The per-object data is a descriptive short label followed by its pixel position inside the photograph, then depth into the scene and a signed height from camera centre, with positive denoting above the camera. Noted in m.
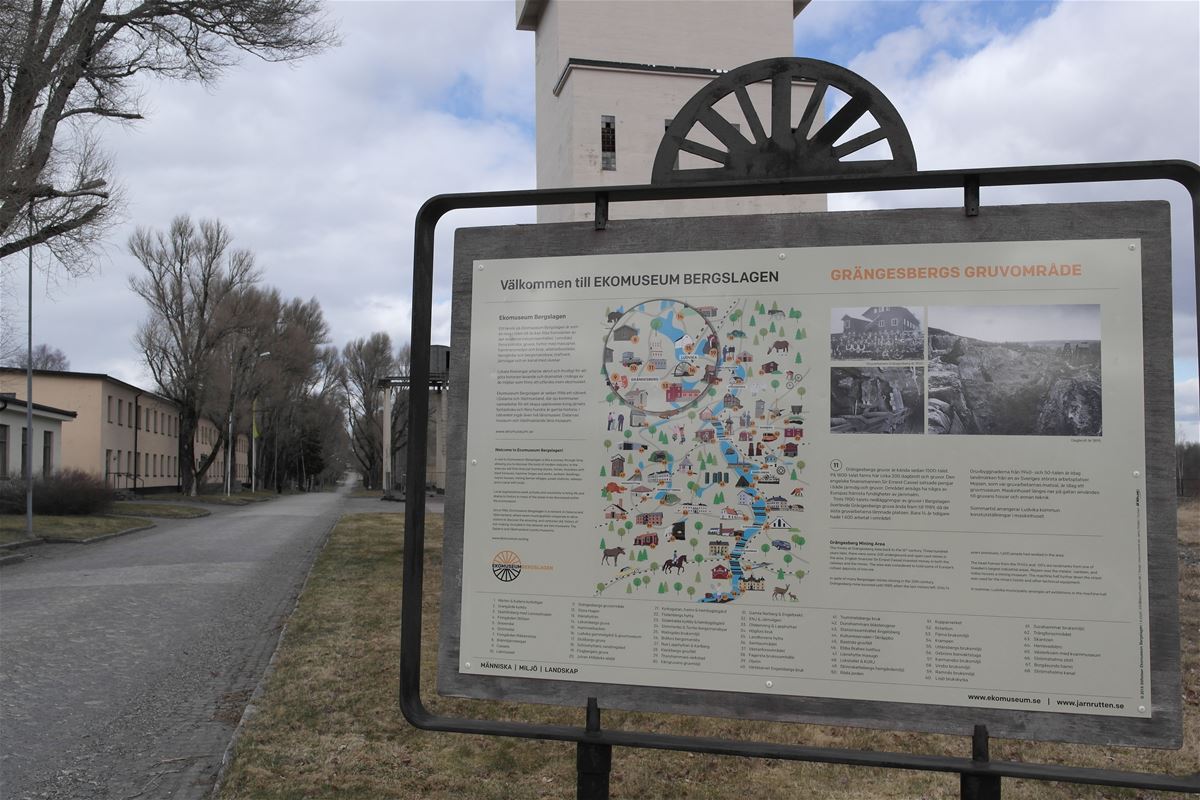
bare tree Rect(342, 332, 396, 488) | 85.88 +4.95
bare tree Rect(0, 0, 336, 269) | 19.23 +7.54
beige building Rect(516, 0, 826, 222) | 31.94 +12.49
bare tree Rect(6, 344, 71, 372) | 83.44 +6.86
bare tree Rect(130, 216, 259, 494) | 52.50 +6.66
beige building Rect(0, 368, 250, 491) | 51.03 +0.78
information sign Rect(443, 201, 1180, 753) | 2.98 -0.09
